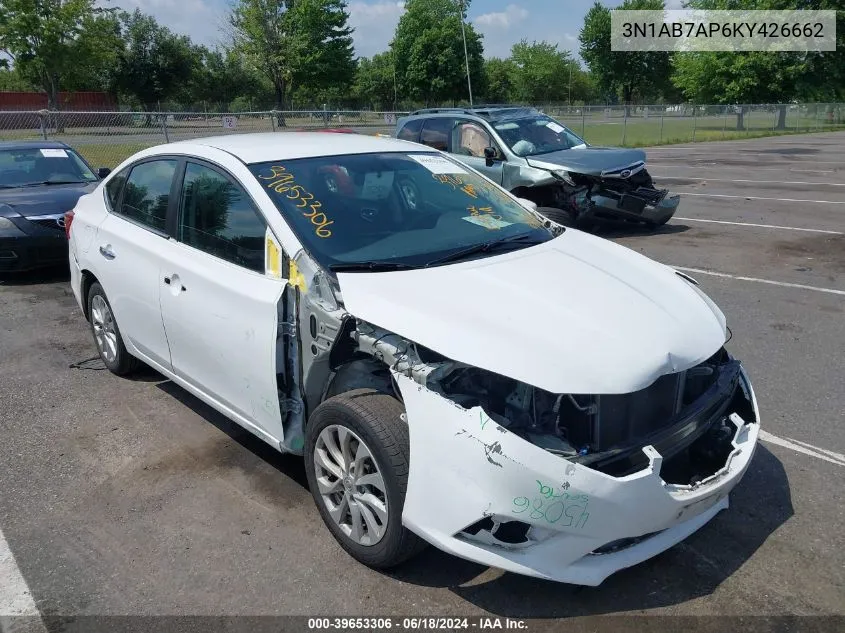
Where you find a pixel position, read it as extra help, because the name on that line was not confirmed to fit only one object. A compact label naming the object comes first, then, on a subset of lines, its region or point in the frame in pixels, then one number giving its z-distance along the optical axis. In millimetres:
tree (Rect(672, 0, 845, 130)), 42597
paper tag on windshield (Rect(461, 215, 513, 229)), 3902
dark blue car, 7711
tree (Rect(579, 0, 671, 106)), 77188
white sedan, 2529
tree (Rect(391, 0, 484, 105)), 63375
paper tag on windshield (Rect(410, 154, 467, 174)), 4301
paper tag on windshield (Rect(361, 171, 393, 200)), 3859
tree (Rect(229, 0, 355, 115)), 54062
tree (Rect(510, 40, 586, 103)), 83688
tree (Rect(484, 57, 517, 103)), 81275
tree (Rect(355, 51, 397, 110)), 69938
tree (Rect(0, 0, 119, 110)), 34969
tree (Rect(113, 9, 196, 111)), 52594
